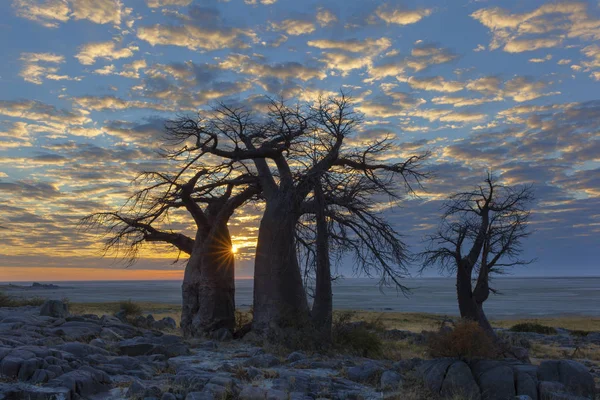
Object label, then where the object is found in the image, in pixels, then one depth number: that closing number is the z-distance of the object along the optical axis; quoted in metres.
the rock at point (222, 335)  16.04
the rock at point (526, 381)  9.33
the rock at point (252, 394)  8.25
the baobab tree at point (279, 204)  14.82
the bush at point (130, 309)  27.60
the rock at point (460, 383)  9.33
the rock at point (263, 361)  11.46
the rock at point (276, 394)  8.29
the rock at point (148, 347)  12.27
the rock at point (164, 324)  20.39
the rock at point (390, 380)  9.78
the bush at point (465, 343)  10.56
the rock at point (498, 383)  9.34
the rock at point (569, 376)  9.94
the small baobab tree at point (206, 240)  16.73
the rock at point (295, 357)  12.40
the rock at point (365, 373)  10.43
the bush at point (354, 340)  14.67
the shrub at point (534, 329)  28.56
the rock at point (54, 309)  16.92
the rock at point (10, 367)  8.84
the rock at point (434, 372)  9.78
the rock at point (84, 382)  8.40
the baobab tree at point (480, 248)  18.19
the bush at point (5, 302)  24.42
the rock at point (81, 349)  10.98
